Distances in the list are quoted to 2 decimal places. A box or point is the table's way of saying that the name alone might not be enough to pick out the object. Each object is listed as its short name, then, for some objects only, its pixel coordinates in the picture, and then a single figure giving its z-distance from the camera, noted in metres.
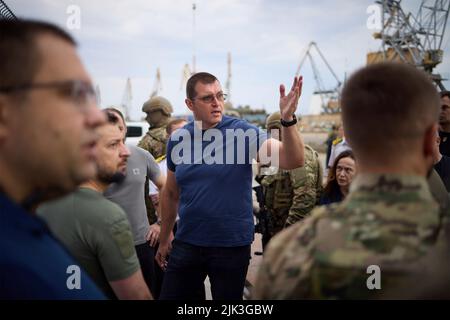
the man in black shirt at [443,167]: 2.56
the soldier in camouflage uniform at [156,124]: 4.00
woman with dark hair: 2.78
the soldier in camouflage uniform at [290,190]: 2.97
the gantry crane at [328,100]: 57.55
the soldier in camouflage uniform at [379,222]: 0.86
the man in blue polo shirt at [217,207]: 2.28
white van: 10.76
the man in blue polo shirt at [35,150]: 0.85
